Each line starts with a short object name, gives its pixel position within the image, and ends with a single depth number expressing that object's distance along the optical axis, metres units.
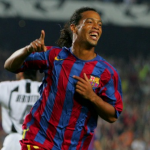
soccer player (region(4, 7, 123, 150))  6.41
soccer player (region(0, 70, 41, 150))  9.50
